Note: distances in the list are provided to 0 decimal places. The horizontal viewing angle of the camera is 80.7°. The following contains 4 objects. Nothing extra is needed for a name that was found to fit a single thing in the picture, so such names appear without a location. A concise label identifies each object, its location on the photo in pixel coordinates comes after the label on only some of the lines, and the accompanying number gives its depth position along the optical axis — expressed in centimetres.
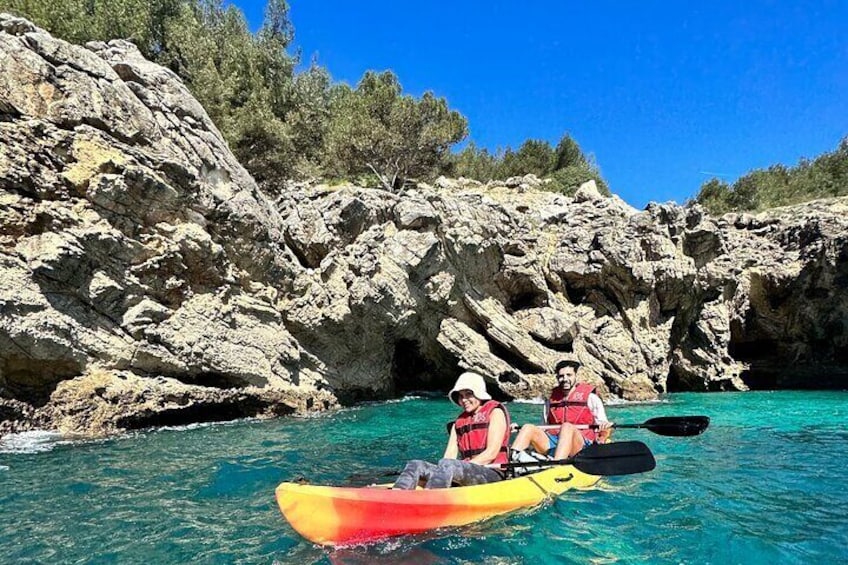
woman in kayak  554
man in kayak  727
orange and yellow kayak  455
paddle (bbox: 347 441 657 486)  596
